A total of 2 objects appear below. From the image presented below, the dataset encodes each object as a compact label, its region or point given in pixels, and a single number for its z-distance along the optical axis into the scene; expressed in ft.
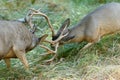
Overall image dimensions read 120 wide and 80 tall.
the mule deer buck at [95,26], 46.14
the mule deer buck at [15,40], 36.01
